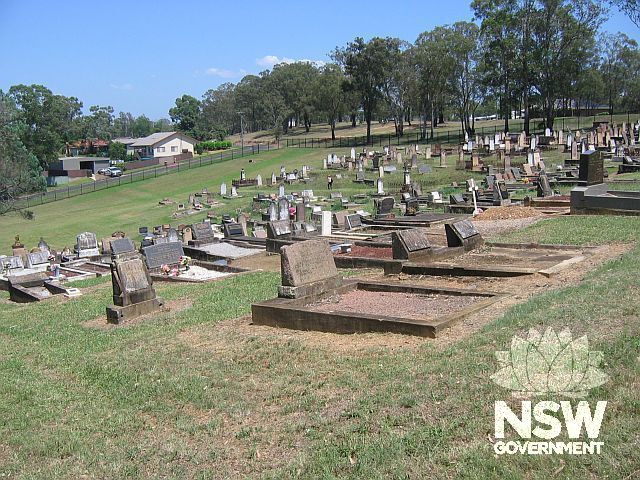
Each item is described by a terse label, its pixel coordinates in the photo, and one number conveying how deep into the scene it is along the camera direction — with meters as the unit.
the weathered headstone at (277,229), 20.61
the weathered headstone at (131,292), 12.85
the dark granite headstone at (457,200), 25.66
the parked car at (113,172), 78.19
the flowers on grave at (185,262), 18.87
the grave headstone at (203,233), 23.88
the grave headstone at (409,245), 13.61
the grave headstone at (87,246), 25.69
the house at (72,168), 84.81
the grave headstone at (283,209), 27.91
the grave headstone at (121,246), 22.92
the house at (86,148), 113.90
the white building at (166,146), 94.75
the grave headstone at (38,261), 24.50
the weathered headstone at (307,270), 10.96
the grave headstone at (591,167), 22.61
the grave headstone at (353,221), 23.58
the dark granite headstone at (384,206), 25.62
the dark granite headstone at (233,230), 24.98
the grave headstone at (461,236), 14.51
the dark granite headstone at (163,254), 19.06
